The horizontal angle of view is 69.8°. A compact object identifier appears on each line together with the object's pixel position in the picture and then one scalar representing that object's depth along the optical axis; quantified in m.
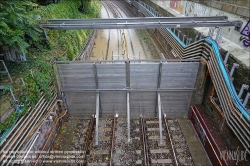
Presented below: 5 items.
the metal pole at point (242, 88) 8.70
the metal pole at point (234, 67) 9.29
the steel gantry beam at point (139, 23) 10.66
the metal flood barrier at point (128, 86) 10.88
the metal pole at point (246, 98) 8.55
